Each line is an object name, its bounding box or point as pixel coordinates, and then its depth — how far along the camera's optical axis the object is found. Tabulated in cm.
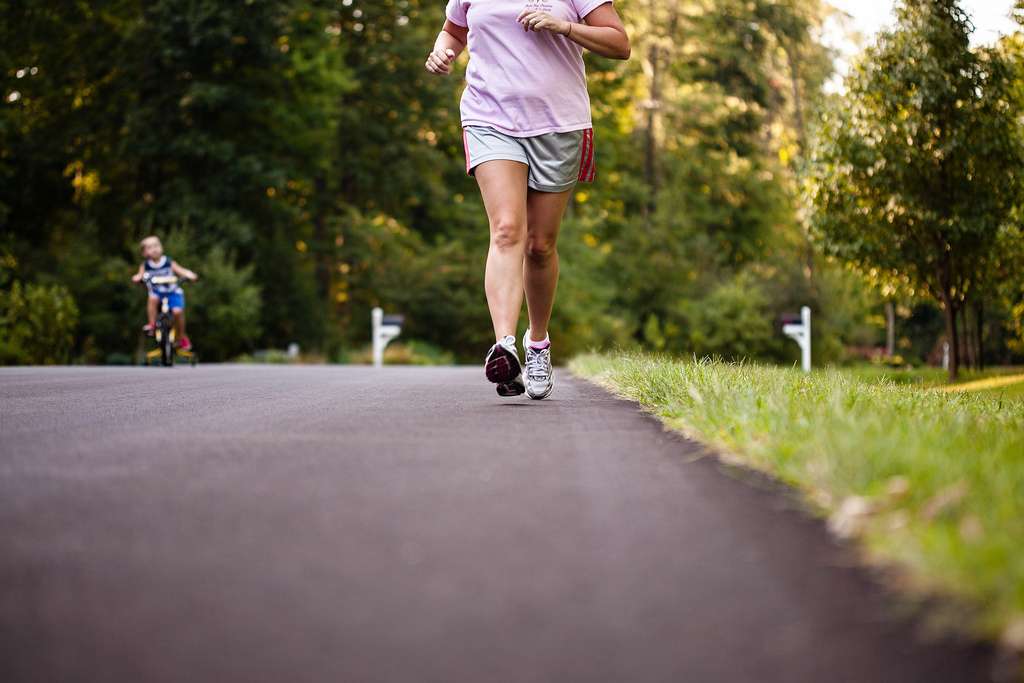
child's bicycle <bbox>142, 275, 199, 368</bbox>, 1447
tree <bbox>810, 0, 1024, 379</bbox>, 1814
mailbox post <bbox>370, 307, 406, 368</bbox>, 2448
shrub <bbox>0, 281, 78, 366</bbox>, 1861
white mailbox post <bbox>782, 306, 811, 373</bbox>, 2398
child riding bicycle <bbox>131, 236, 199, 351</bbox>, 1448
